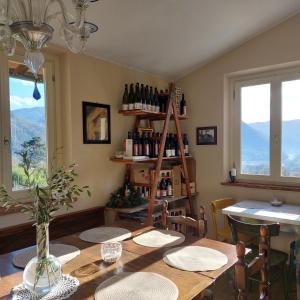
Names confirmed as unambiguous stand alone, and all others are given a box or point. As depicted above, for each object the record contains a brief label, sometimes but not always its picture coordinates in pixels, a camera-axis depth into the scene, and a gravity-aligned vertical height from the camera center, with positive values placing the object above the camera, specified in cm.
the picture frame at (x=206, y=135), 338 +9
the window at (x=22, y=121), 218 +19
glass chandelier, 131 +55
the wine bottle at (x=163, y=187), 312 -49
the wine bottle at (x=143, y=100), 283 +44
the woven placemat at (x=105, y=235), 175 -58
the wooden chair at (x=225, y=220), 284 -78
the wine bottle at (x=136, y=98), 279 +46
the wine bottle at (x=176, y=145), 336 -3
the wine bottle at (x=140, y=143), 291 +0
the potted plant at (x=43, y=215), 114 -29
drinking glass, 145 -56
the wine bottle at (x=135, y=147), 284 -4
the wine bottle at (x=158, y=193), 308 -54
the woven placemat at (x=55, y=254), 144 -59
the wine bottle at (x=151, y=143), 303 +0
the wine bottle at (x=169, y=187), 318 -49
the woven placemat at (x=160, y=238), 169 -59
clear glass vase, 114 -51
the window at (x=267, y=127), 299 +16
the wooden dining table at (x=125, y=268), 119 -60
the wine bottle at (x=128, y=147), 279 -4
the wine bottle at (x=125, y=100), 285 +45
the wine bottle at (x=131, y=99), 282 +46
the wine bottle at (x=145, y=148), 295 -5
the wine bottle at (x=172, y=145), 323 -2
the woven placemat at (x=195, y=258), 137 -59
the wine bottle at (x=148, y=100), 289 +46
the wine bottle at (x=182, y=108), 345 +42
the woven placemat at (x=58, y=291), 112 -60
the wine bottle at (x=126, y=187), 288 -45
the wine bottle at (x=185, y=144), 350 -2
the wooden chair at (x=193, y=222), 165 -55
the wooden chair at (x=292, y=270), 243 -112
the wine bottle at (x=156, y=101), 304 +46
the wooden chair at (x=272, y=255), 198 -94
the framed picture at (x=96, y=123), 262 +20
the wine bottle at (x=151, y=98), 304 +49
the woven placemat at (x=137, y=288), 112 -60
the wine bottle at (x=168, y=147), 316 -5
